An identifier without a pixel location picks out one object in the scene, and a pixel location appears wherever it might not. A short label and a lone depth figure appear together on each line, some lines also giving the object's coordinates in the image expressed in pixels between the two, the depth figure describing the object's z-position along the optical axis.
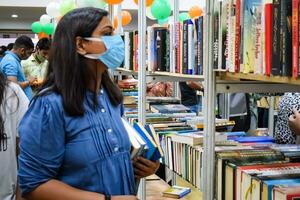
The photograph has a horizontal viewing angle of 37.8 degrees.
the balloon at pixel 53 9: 6.16
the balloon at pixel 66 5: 5.02
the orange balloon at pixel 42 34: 7.79
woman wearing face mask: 1.35
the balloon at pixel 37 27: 7.72
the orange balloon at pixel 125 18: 6.20
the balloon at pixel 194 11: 4.83
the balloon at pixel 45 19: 7.57
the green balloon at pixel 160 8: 4.46
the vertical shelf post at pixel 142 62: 2.96
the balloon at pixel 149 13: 4.87
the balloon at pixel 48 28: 7.33
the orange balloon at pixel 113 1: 3.65
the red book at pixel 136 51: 3.62
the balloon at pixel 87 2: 3.74
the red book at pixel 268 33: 1.35
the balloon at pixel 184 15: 4.74
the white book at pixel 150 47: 2.98
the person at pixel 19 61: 4.79
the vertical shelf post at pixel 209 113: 1.83
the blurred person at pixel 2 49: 9.22
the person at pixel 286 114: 2.77
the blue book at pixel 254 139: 2.19
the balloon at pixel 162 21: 4.68
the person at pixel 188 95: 4.64
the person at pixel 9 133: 1.83
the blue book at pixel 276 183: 1.42
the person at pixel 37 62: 5.50
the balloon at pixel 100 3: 3.93
